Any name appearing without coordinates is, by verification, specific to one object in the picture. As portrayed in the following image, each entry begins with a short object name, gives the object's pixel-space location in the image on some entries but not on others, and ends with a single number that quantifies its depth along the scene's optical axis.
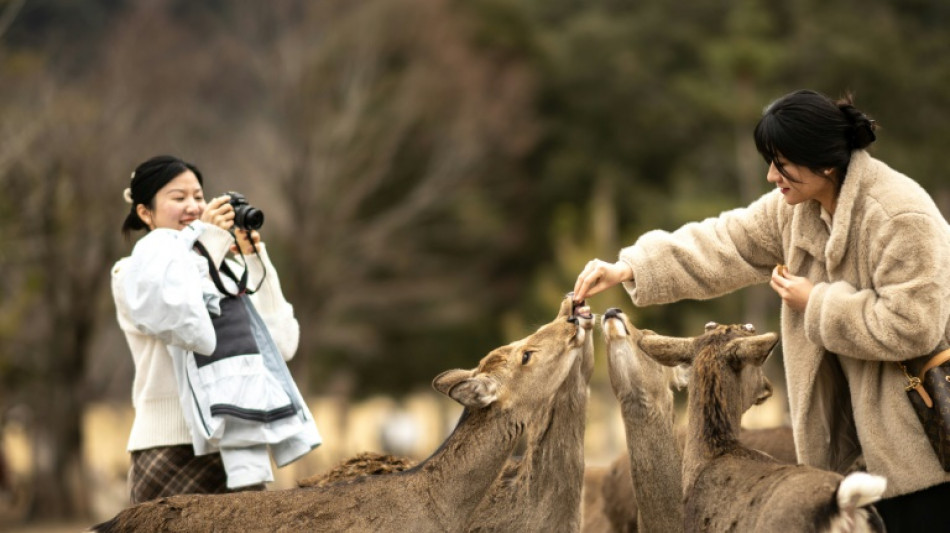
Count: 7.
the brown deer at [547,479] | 13.43
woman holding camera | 13.19
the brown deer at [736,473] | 10.61
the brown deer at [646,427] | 13.49
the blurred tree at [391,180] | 58.75
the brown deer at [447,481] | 12.05
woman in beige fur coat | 11.12
